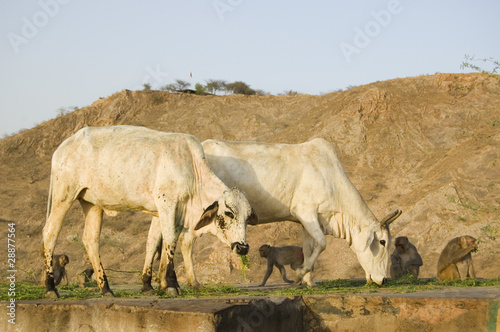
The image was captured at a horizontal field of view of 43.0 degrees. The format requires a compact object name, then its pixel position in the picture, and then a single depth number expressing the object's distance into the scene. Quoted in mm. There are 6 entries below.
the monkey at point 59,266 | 16344
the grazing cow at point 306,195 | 12469
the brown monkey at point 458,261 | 13111
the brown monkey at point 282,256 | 15559
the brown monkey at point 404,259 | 15008
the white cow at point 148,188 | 10000
